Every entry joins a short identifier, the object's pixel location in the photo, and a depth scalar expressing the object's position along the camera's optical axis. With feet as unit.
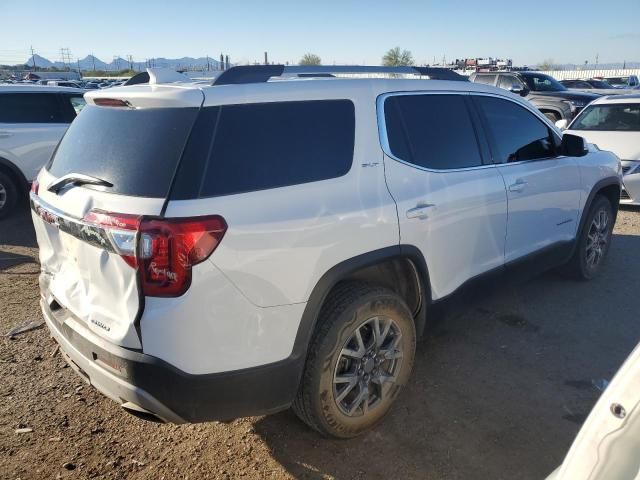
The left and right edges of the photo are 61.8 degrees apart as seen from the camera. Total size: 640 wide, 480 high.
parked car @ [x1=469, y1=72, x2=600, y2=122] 43.70
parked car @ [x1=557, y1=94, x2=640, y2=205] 23.86
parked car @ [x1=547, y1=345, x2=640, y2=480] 4.07
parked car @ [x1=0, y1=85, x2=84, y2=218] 24.58
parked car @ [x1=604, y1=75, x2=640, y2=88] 89.02
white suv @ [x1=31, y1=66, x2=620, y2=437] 7.06
